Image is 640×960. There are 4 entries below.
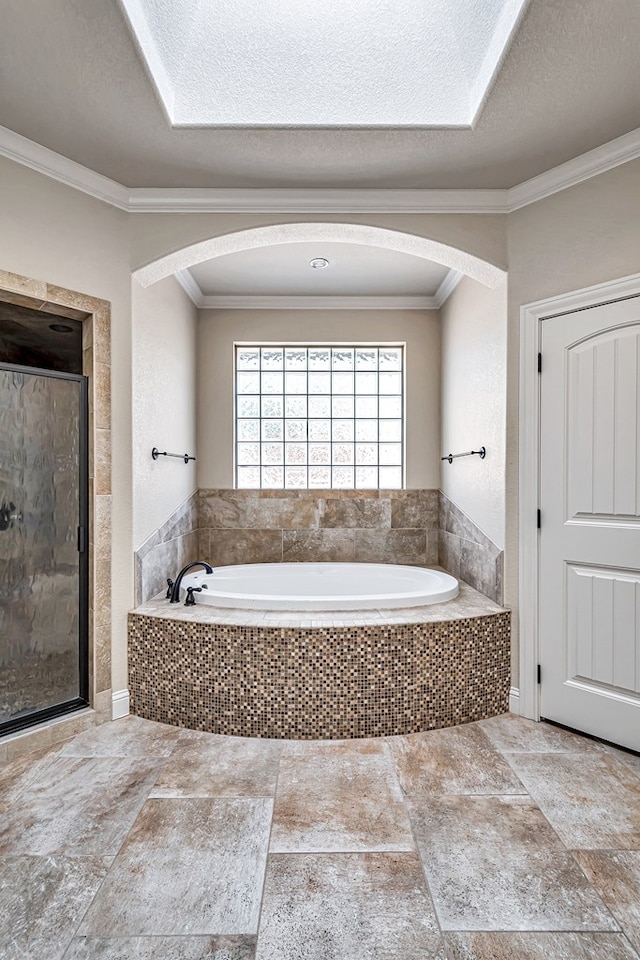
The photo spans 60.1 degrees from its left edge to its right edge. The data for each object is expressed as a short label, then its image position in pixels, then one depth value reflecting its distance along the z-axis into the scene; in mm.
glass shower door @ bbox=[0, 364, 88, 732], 2434
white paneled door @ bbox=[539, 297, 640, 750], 2408
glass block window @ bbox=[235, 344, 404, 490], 4477
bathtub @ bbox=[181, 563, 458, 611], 3643
